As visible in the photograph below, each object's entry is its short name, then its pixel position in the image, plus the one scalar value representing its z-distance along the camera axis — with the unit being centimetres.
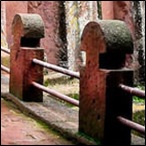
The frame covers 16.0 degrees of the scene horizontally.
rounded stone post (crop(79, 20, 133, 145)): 463
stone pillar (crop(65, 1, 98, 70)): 1343
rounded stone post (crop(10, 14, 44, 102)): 641
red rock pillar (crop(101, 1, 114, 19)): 1596
